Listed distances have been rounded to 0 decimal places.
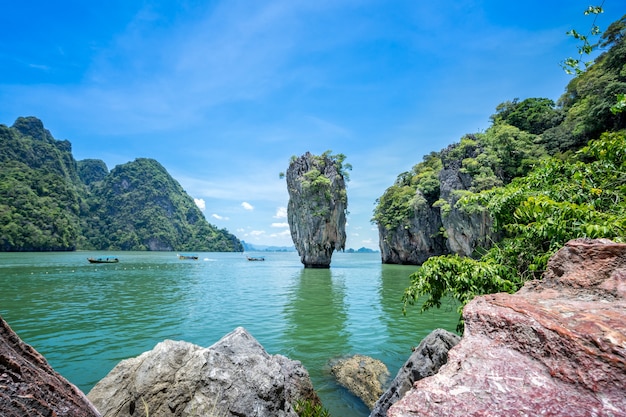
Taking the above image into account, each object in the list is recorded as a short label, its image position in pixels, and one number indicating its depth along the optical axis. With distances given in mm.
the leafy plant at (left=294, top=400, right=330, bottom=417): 4719
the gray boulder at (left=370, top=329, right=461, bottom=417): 4488
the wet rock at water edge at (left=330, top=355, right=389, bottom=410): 5984
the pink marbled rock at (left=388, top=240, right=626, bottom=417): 1390
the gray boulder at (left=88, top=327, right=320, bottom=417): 3514
